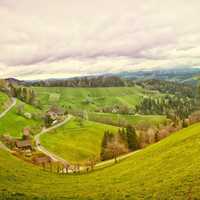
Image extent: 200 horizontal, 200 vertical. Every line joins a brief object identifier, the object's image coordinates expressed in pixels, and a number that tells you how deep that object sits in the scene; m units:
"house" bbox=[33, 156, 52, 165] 90.88
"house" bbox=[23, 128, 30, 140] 149.00
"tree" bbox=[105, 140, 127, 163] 96.82
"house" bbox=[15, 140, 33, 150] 127.12
